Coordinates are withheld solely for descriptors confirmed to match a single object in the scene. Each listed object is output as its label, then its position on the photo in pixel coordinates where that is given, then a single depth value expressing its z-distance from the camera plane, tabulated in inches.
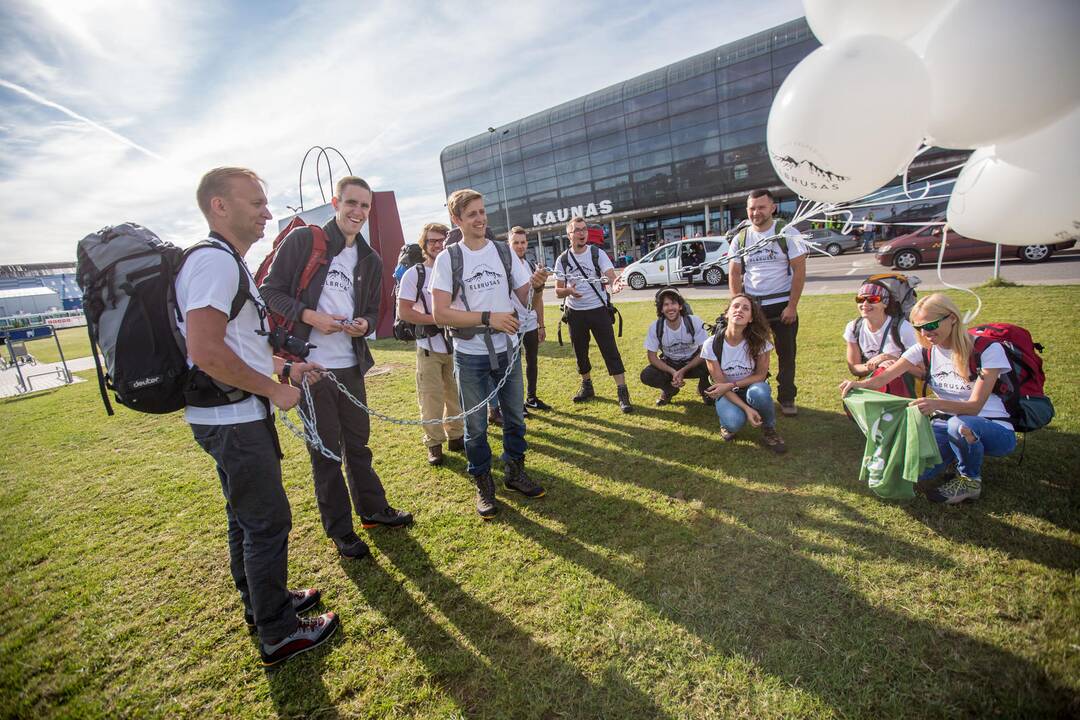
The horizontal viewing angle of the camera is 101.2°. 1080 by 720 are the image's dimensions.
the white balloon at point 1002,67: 69.0
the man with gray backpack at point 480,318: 109.4
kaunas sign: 1378.0
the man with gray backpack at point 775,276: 154.4
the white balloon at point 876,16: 81.0
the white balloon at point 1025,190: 76.2
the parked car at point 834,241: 746.1
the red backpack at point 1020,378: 104.8
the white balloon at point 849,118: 78.8
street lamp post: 1549.0
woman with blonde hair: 101.4
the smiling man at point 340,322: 99.3
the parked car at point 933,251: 454.6
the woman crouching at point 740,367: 142.6
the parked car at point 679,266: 597.3
